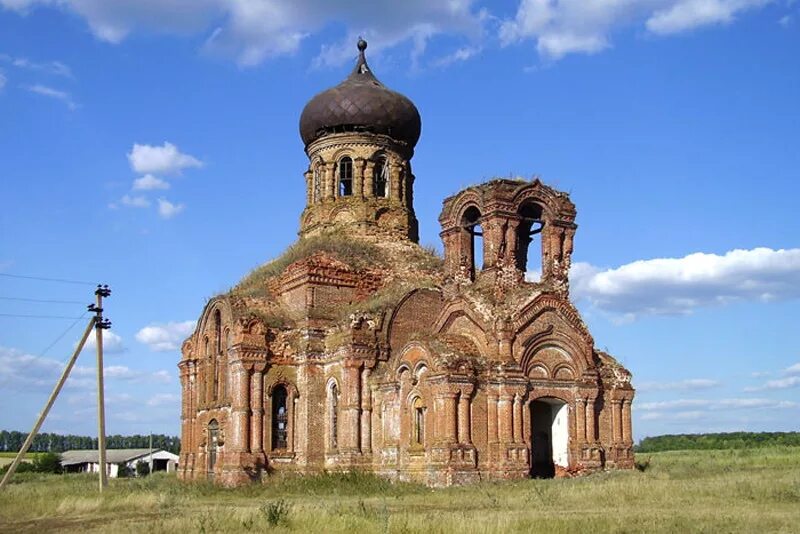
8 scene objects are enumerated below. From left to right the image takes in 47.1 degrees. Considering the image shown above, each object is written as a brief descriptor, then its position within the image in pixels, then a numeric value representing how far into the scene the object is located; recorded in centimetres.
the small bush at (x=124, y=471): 4328
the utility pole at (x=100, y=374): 2417
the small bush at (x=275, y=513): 1380
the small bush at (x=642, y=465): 2445
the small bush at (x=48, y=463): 4600
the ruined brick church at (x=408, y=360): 2164
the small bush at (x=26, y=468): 4515
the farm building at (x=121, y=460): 4741
